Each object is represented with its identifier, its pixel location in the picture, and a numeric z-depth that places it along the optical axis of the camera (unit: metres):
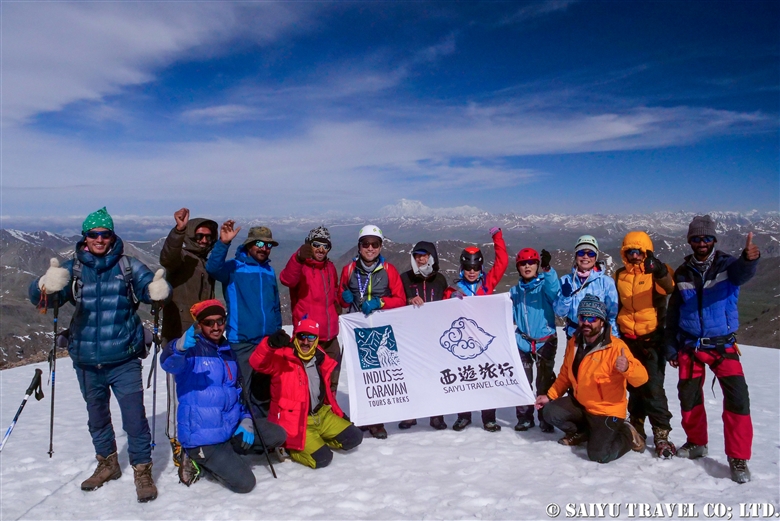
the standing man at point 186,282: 7.11
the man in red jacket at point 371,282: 7.99
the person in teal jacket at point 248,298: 7.26
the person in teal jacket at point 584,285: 7.18
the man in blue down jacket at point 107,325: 5.90
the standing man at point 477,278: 8.19
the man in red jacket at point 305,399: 6.88
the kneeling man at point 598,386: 6.73
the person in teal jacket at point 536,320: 7.86
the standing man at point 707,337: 6.30
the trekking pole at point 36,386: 6.35
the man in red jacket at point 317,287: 7.57
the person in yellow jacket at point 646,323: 6.96
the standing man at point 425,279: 8.21
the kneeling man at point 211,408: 6.25
